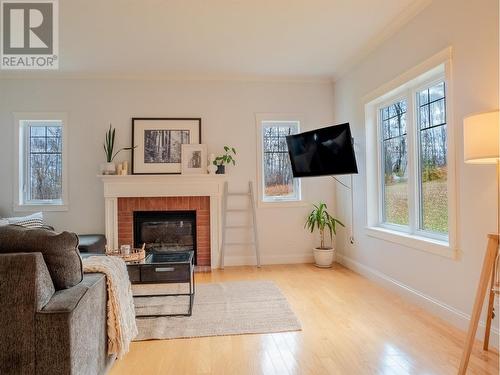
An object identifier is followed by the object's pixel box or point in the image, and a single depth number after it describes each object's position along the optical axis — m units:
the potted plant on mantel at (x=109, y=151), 4.39
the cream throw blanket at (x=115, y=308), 1.87
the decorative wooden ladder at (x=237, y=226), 4.61
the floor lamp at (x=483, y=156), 1.79
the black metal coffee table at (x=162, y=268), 2.76
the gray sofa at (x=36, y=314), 1.36
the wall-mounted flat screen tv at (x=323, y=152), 3.72
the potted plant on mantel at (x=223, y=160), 4.56
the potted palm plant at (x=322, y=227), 4.48
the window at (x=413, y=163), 2.77
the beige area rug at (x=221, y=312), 2.50
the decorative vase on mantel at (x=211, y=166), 4.53
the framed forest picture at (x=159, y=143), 4.57
